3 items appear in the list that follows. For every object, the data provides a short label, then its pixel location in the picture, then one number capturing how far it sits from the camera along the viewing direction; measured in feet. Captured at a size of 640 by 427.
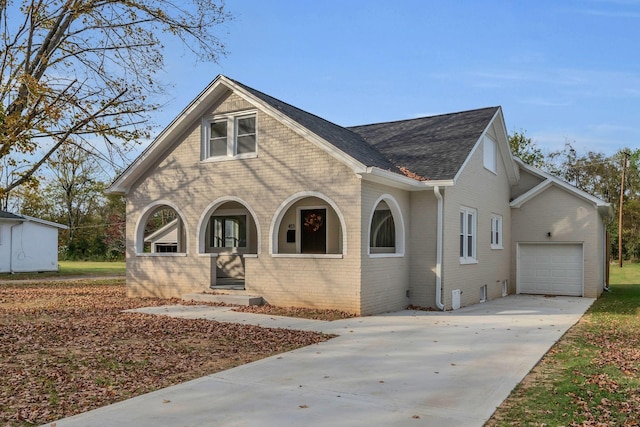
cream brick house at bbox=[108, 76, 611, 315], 43.32
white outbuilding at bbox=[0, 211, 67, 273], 94.79
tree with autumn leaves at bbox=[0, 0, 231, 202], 35.47
